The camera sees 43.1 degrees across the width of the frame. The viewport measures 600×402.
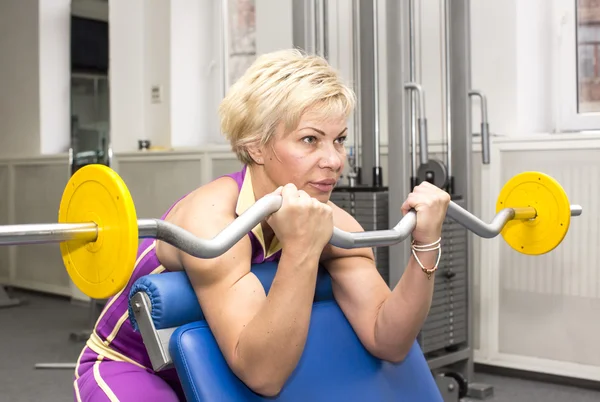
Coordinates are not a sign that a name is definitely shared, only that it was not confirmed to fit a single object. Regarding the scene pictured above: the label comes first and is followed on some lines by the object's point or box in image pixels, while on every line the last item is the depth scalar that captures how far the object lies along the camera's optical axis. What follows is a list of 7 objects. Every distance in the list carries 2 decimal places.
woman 1.24
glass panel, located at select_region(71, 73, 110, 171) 4.73
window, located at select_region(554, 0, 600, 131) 3.53
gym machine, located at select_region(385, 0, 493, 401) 3.07
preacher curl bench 1.26
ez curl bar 1.03
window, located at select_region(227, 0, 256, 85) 5.05
